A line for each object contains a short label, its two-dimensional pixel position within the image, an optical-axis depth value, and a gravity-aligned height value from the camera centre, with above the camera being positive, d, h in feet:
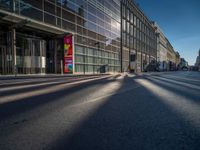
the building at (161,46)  220.02 +40.59
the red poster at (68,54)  72.69 +7.86
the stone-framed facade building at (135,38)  127.11 +31.95
